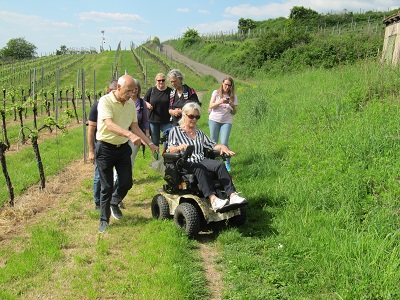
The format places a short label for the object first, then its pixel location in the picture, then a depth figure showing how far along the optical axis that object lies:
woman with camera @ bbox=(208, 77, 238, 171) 6.55
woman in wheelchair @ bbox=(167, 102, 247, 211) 4.26
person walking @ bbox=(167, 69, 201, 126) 6.17
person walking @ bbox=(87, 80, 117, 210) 4.82
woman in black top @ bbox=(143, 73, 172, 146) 6.50
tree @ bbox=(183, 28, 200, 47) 58.03
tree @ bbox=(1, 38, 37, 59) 104.12
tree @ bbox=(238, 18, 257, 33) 61.88
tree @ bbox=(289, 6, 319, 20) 52.82
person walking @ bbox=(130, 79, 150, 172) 5.75
